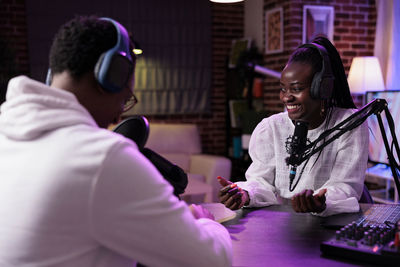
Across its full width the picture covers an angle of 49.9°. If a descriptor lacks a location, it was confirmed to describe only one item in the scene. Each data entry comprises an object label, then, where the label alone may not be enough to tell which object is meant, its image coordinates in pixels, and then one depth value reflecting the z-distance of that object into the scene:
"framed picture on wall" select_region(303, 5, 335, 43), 4.36
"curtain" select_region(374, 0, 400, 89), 4.23
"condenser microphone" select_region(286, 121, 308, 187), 1.41
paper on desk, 1.48
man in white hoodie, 0.73
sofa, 4.46
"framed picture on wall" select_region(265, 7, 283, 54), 4.50
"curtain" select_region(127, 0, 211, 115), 5.22
